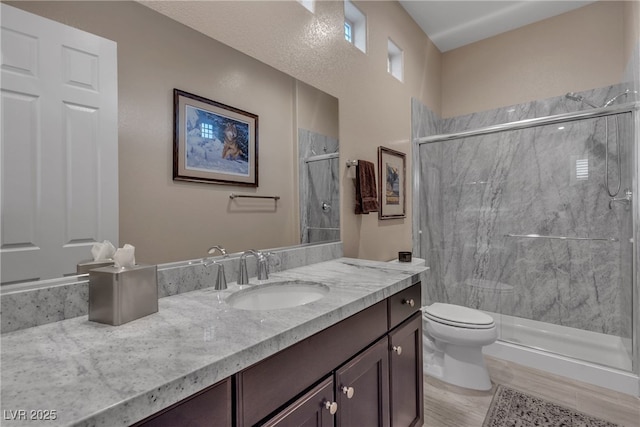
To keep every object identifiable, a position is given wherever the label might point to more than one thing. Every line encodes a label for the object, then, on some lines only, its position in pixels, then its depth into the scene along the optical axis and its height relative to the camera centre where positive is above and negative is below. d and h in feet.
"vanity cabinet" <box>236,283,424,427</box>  2.40 -1.65
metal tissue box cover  2.57 -0.69
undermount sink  3.92 -1.09
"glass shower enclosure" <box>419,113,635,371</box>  7.97 -0.60
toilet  6.49 -2.85
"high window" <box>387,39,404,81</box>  8.88 +4.41
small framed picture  7.86 +0.80
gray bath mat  5.52 -3.83
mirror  3.27 +1.04
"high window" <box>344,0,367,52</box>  7.22 +4.47
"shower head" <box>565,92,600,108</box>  8.78 +3.27
